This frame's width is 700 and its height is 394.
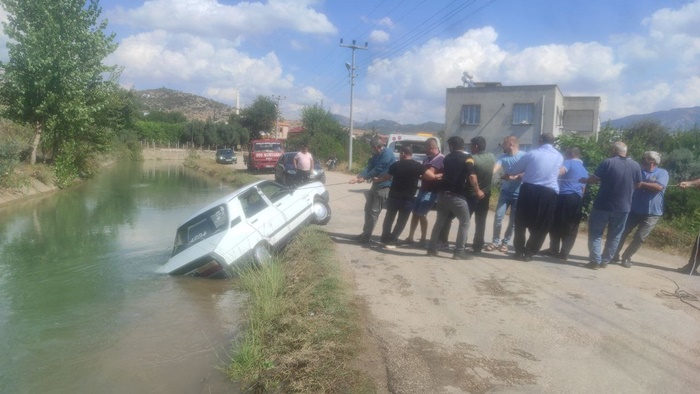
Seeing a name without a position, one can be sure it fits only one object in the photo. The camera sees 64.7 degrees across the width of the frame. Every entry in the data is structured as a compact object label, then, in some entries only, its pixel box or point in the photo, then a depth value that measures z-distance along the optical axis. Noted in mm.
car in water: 8125
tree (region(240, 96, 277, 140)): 76000
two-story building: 38000
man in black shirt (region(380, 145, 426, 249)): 8328
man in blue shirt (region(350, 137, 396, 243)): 8820
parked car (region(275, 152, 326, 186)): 16172
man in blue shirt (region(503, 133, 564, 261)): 7523
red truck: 30812
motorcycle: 34875
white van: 17250
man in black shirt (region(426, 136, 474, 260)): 7527
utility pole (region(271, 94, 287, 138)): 70125
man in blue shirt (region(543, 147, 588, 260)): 7910
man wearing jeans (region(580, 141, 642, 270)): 7270
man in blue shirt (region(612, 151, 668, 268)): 7473
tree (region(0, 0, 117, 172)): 20219
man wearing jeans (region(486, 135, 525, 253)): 8453
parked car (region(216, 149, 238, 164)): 44538
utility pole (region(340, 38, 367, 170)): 33900
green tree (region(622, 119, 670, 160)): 42031
